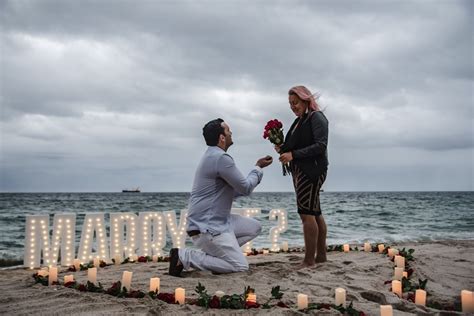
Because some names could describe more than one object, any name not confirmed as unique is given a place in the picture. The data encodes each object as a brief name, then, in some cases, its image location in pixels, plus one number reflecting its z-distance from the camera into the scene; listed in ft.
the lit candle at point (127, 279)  12.23
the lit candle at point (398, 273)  13.90
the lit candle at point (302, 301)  10.15
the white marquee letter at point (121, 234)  21.91
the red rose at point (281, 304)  10.38
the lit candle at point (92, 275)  12.98
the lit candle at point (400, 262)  15.98
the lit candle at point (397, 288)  12.13
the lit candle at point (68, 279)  13.25
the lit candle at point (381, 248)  21.70
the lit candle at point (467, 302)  10.40
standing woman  16.10
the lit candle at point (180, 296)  10.84
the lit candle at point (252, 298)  10.61
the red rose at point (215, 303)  10.42
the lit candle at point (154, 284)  11.81
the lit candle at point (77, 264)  17.84
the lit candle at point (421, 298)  11.07
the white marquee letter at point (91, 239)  21.12
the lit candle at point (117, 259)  20.02
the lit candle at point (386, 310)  8.80
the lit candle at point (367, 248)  22.59
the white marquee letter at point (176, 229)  23.73
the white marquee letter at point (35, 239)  20.31
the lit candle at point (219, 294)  10.79
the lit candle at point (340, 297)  10.43
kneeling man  14.90
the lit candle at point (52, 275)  13.56
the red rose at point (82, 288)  12.33
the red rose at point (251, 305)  10.34
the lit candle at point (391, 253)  19.02
